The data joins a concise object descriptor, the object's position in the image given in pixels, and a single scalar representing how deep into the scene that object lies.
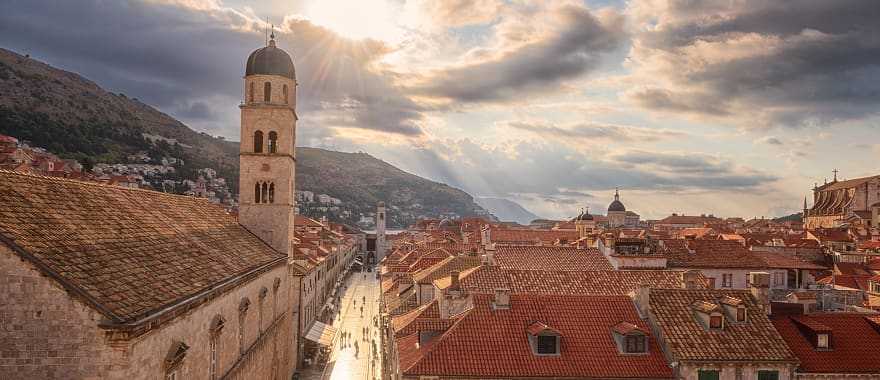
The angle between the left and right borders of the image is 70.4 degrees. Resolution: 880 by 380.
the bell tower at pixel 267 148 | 40.03
